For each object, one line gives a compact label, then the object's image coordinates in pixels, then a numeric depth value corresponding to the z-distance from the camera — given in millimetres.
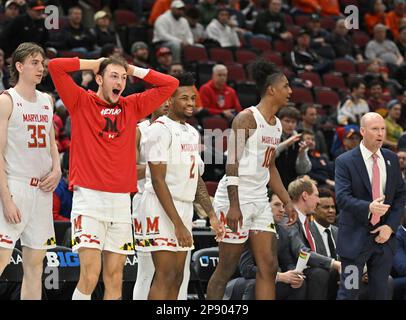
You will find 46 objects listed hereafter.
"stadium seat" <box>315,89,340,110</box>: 14461
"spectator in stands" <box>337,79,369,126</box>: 13391
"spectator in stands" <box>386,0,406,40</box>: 18494
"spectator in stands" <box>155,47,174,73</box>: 13227
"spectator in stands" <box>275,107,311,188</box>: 10258
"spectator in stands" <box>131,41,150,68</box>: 13172
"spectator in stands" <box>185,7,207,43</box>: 15164
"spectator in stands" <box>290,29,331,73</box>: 15391
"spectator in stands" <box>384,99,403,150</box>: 13035
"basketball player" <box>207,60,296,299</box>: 7383
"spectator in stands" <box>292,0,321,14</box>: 18016
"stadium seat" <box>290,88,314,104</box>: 14016
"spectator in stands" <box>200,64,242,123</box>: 12633
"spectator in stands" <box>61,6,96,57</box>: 12977
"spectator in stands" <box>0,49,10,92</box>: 11523
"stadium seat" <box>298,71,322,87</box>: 15039
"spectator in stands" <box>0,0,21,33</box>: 12711
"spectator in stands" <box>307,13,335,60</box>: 16406
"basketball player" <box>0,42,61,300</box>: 6621
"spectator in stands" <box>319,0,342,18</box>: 18156
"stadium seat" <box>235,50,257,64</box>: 14922
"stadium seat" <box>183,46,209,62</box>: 14234
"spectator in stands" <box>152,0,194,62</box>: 14164
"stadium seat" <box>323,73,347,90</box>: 15398
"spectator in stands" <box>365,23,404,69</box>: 17000
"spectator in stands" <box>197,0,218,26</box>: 15680
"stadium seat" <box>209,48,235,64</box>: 14625
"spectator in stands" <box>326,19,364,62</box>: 16719
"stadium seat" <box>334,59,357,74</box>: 16094
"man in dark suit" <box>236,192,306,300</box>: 7711
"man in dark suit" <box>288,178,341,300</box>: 7883
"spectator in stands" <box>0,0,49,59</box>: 11969
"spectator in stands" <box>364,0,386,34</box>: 18234
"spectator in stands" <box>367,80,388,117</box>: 14354
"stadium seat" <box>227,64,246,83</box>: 14281
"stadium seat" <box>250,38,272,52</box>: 15828
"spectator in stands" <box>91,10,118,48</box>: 13391
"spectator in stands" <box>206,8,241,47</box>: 15278
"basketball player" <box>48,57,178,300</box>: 6344
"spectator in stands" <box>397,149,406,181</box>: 10953
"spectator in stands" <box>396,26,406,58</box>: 17656
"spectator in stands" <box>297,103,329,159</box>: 11906
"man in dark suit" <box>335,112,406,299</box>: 7406
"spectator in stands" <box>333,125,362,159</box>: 11727
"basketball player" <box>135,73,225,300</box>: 6695
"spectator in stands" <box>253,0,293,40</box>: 16406
